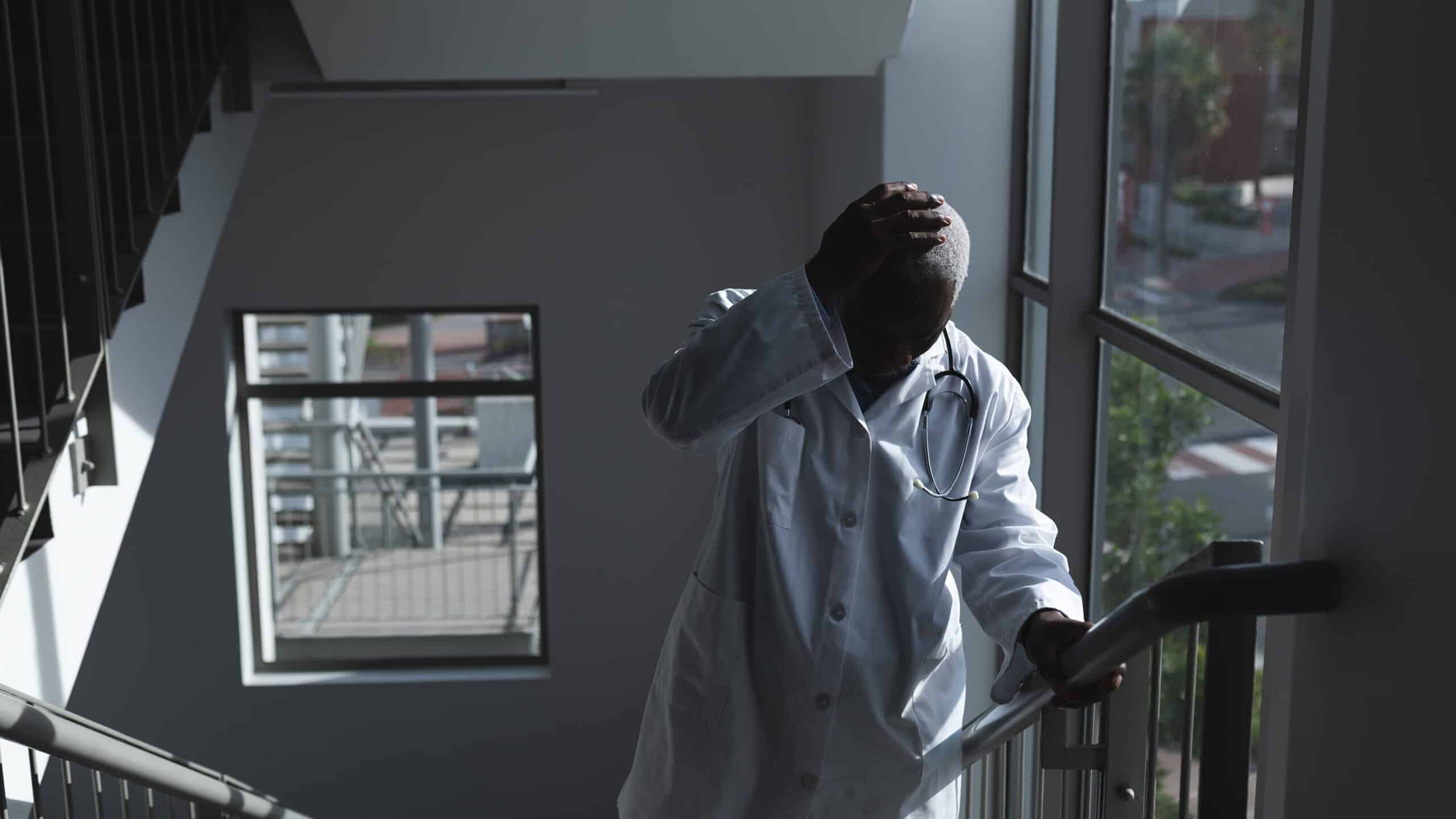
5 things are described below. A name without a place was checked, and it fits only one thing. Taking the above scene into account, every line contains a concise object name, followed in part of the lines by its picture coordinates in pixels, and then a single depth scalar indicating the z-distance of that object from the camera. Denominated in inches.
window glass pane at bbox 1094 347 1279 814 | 74.2
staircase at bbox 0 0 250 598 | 83.3
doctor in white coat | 59.0
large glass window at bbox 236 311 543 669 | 196.1
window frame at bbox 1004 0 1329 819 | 100.9
